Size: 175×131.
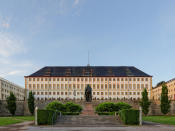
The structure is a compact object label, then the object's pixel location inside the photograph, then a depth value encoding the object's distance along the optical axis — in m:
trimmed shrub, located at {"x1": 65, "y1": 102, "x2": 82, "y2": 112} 42.31
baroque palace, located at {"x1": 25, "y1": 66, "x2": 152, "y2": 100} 91.44
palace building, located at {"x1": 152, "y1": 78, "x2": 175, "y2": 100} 87.69
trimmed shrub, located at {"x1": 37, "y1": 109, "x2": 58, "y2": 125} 27.33
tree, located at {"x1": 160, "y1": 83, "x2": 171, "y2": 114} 56.41
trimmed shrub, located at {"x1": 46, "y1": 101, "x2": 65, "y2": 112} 41.22
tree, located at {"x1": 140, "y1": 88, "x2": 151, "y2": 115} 58.69
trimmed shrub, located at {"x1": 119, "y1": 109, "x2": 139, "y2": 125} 27.81
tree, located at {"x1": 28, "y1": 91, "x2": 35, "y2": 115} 61.28
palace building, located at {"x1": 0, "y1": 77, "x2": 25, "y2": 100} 91.62
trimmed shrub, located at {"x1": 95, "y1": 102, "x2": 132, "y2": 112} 41.50
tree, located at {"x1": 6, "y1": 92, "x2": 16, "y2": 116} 60.00
